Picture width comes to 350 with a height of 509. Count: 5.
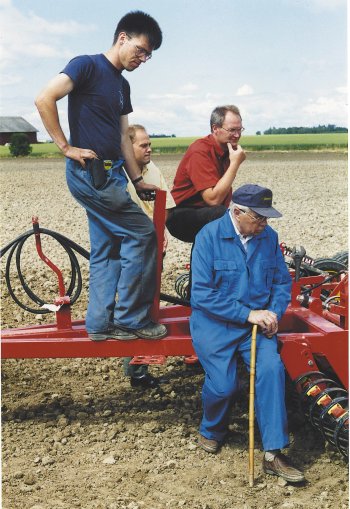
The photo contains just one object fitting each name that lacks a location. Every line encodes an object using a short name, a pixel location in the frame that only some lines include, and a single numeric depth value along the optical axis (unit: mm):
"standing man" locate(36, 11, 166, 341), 3941
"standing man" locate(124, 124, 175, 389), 4758
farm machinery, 4062
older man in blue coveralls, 3936
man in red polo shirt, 4586
